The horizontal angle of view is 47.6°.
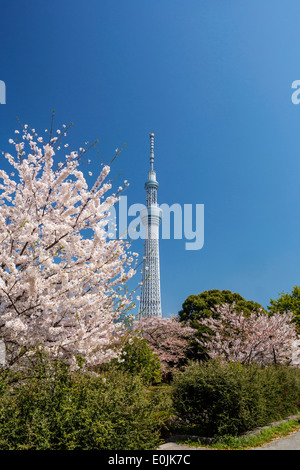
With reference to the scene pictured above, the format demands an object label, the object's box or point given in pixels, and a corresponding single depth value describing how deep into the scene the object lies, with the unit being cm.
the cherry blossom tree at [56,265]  559
